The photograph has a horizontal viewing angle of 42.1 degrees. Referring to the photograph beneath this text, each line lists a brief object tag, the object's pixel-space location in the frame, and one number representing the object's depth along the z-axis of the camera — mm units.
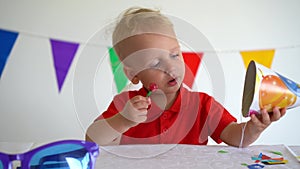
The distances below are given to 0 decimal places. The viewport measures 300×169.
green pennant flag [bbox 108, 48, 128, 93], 1085
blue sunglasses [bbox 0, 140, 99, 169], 439
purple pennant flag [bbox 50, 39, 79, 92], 1562
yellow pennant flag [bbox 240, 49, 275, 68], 1602
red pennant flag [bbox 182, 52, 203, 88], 1525
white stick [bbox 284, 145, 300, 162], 639
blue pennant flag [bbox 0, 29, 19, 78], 1563
